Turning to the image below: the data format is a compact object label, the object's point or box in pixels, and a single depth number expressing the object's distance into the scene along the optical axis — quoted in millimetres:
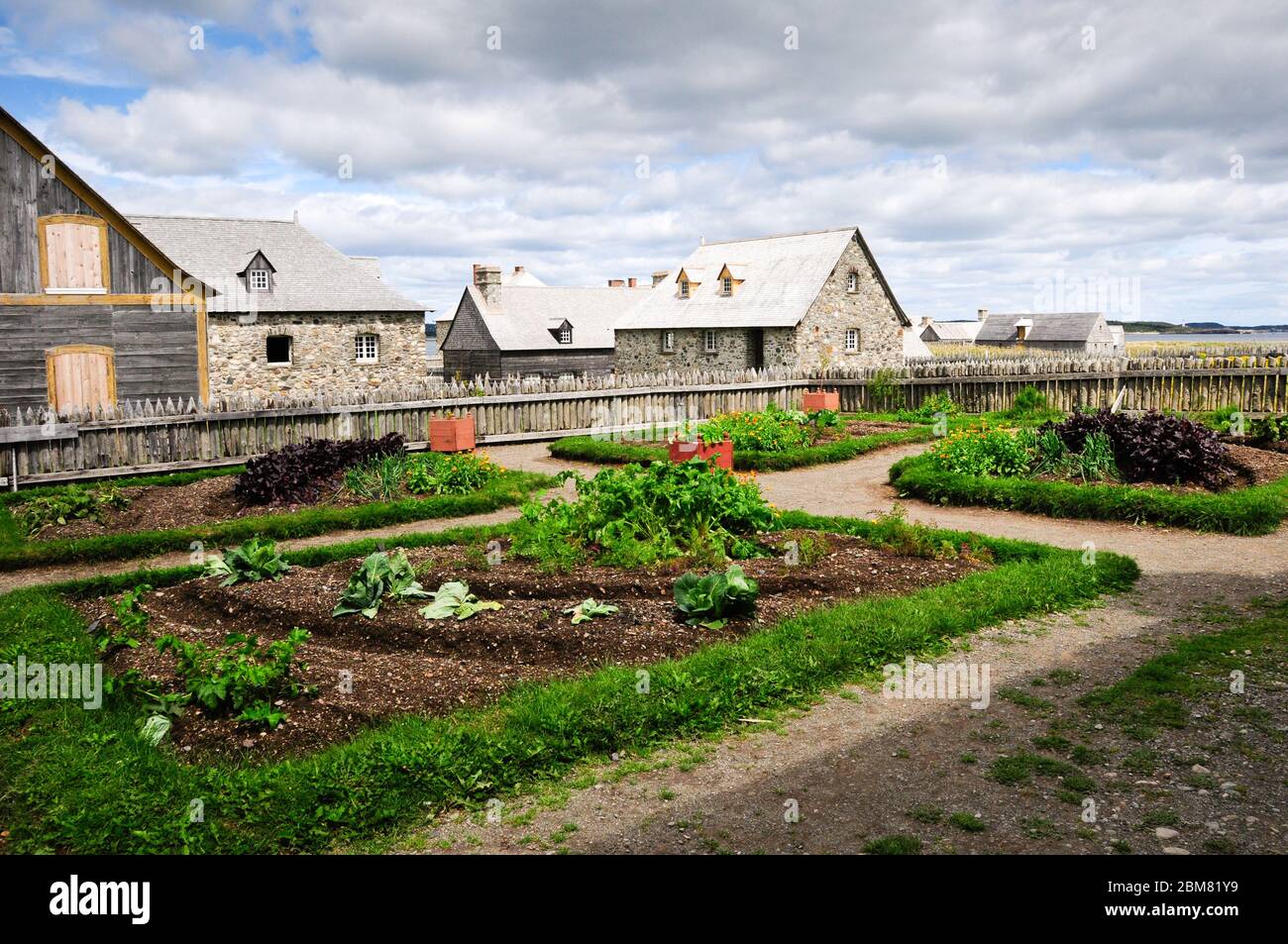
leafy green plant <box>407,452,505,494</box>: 13766
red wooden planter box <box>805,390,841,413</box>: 21141
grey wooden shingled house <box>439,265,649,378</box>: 44469
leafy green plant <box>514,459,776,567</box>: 8828
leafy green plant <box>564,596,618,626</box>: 7266
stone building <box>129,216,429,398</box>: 32625
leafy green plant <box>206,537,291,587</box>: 8445
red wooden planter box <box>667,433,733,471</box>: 13570
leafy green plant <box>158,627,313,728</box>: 5672
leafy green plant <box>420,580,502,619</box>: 7270
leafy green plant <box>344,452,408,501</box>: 13336
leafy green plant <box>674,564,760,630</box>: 7301
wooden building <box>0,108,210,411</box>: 21578
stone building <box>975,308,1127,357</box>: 81625
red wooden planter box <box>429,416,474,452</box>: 17016
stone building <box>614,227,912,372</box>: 34438
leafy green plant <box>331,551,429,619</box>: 7449
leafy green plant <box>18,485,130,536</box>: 11984
